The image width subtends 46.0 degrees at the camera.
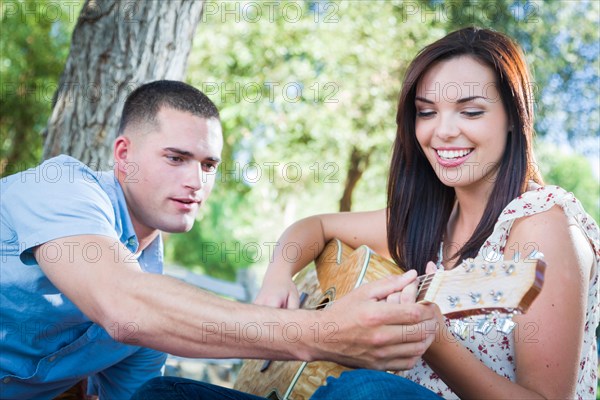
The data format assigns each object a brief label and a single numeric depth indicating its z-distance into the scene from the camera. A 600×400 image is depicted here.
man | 1.82
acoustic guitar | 1.56
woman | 2.08
